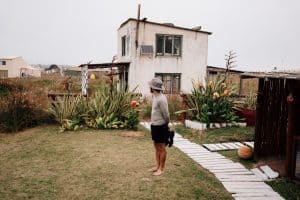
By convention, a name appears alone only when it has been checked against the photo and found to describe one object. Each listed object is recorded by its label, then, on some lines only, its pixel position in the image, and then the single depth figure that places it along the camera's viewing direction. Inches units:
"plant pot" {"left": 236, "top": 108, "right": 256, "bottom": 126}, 358.2
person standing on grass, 183.3
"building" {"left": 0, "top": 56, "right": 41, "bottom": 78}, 1893.2
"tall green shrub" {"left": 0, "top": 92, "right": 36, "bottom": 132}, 331.8
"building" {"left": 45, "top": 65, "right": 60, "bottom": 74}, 2616.1
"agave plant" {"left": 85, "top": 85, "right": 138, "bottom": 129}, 329.0
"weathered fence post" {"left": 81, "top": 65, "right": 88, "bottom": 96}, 463.5
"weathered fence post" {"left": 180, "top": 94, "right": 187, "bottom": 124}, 375.4
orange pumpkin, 238.2
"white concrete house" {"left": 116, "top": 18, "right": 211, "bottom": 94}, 598.1
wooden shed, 239.4
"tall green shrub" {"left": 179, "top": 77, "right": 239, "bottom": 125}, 344.5
